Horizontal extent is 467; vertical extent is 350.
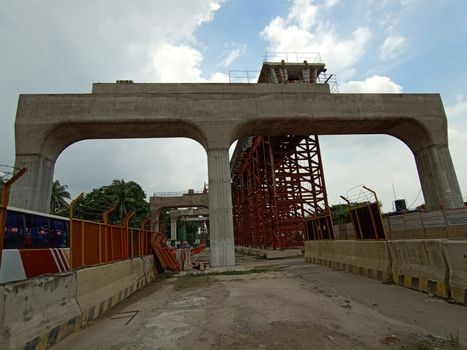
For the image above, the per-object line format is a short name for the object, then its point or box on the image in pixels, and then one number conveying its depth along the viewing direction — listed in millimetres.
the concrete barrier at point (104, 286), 5711
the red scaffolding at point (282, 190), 24250
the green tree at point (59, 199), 42438
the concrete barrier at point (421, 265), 5953
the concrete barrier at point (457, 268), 5297
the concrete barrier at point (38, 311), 3633
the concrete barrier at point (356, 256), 8367
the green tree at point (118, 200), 48781
